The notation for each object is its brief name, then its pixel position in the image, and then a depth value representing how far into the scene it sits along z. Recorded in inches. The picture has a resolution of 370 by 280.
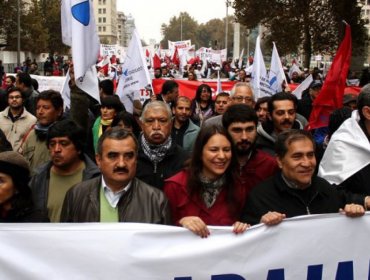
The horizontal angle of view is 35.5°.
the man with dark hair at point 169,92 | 306.5
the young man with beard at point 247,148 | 146.5
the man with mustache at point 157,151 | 154.2
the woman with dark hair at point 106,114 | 214.6
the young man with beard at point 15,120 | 223.8
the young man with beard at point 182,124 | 215.6
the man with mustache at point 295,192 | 125.0
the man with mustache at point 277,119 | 174.2
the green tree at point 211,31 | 4849.9
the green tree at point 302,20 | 939.3
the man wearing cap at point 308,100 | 312.5
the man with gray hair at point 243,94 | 226.8
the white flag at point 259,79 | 328.5
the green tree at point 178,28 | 5265.8
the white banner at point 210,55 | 1032.8
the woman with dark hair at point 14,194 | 120.0
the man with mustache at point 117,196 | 123.6
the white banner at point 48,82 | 473.8
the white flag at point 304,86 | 370.3
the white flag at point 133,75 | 282.5
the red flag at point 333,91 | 228.2
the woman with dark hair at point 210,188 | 128.4
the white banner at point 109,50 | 917.2
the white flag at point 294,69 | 700.9
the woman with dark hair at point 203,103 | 281.9
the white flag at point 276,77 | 347.9
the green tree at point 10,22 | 1393.9
